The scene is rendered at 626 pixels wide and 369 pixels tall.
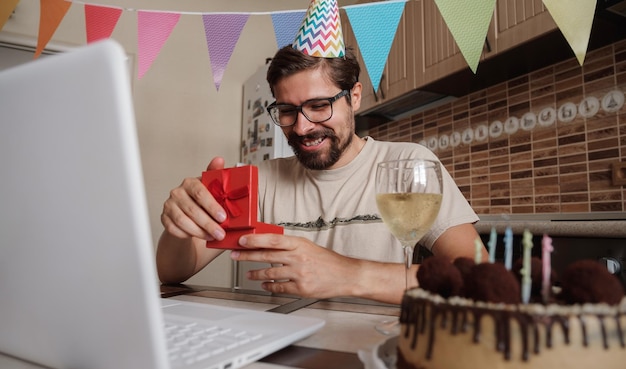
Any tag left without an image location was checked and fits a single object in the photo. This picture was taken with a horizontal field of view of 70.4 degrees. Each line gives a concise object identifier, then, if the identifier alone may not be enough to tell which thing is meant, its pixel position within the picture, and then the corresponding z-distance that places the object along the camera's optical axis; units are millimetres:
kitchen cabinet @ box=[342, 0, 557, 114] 1829
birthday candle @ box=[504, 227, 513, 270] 386
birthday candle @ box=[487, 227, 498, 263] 409
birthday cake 323
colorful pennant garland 1124
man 1202
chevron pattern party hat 1366
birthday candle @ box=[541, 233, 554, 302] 366
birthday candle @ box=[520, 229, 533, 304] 358
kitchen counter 1403
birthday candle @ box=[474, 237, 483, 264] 415
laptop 274
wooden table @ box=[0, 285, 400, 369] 459
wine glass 634
